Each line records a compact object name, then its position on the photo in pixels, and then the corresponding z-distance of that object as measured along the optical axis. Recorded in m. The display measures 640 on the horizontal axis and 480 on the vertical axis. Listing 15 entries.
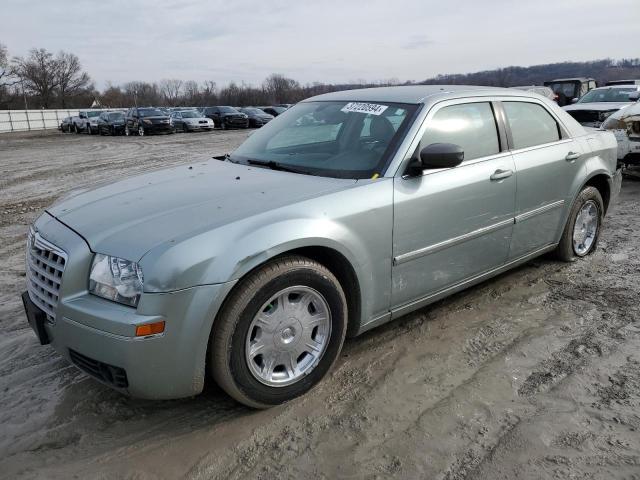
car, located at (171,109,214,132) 31.20
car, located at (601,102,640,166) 8.37
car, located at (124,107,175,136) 28.25
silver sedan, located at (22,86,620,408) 2.41
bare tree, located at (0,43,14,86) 71.81
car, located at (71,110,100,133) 34.06
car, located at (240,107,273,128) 34.55
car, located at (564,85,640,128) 11.43
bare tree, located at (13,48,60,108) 78.94
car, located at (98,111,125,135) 29.30
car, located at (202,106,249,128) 33.69
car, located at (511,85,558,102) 19.29
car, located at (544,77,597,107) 23.39
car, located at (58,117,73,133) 37.69
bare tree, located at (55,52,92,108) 85.50
